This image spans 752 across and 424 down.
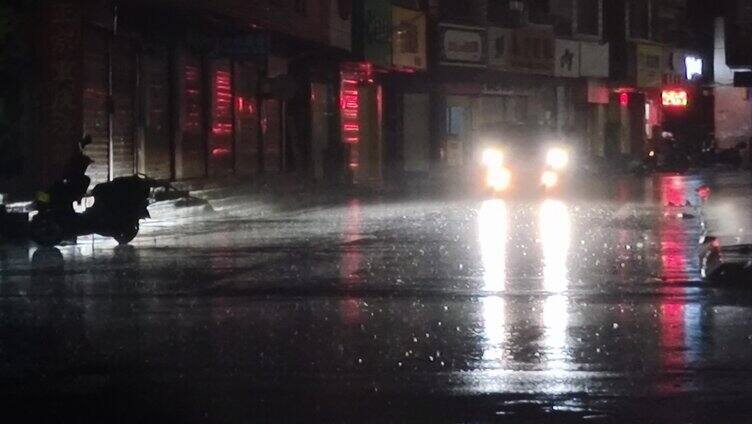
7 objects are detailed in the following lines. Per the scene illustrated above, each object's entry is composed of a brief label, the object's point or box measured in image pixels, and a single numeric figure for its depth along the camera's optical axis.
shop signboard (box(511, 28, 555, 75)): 61.11
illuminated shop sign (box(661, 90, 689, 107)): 82.67
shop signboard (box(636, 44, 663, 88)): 75.56
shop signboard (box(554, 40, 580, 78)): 65.62
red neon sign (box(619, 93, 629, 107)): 79.06
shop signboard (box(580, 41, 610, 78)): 68.44
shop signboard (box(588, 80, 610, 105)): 72.16
